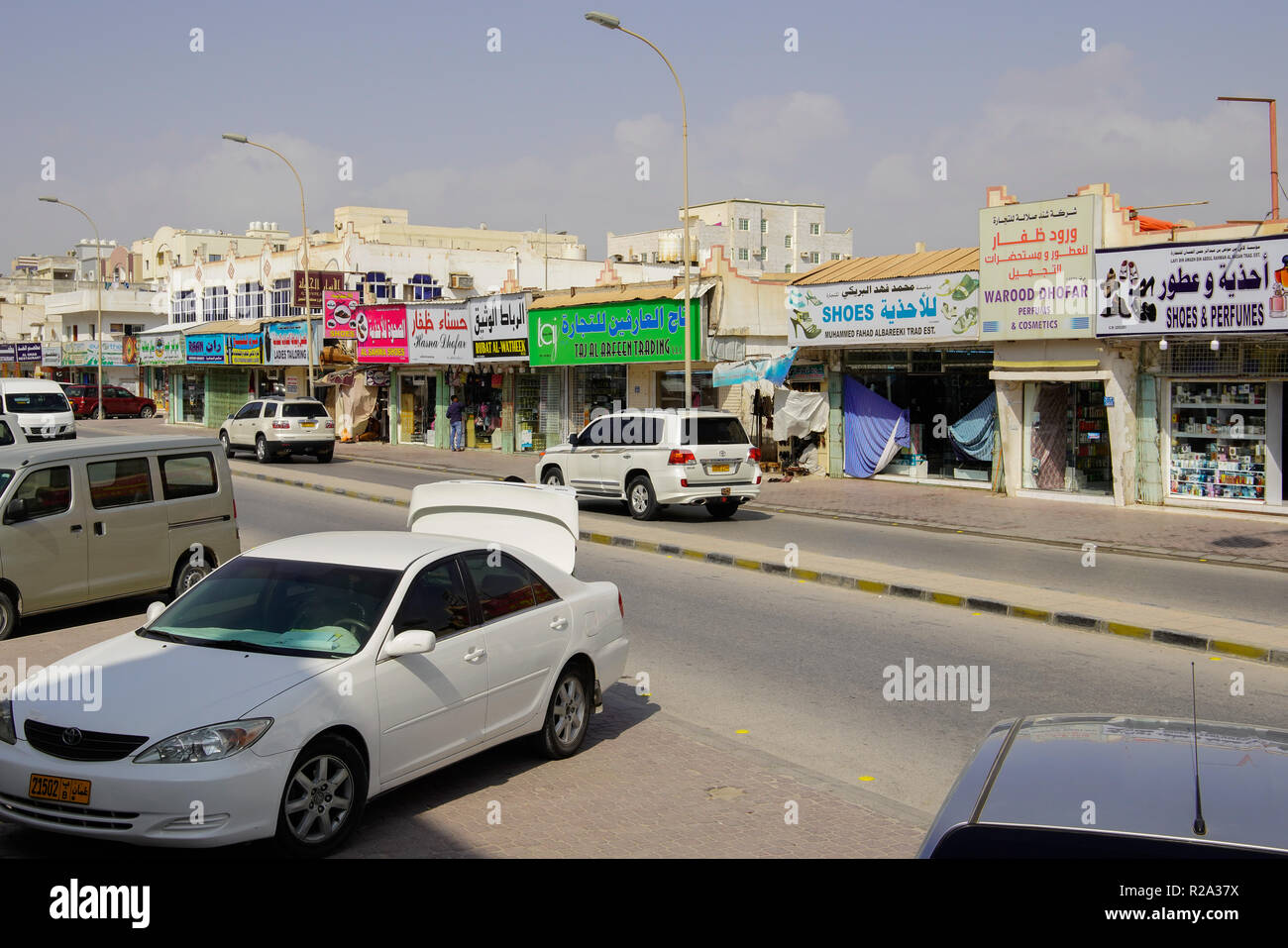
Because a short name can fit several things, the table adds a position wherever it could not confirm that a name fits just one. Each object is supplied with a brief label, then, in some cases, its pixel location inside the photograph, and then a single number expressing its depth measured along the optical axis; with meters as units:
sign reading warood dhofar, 22.25
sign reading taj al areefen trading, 31.00
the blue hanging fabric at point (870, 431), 27.52
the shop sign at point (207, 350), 55.78
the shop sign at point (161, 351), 60.97
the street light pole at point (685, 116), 23.85
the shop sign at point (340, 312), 45.53
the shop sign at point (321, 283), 52.72
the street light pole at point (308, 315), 40.69
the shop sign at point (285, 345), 48.79
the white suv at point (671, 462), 20.27
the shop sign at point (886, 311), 24.91
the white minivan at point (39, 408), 31.20
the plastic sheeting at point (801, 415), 28.61
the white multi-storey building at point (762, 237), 99.38
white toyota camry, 5.41
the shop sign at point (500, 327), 37.06
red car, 65.31
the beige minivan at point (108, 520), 11.11
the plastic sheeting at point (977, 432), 25.30
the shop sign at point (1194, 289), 19.45
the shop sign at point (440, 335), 39.62
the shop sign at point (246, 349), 52.69
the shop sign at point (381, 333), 42.81
